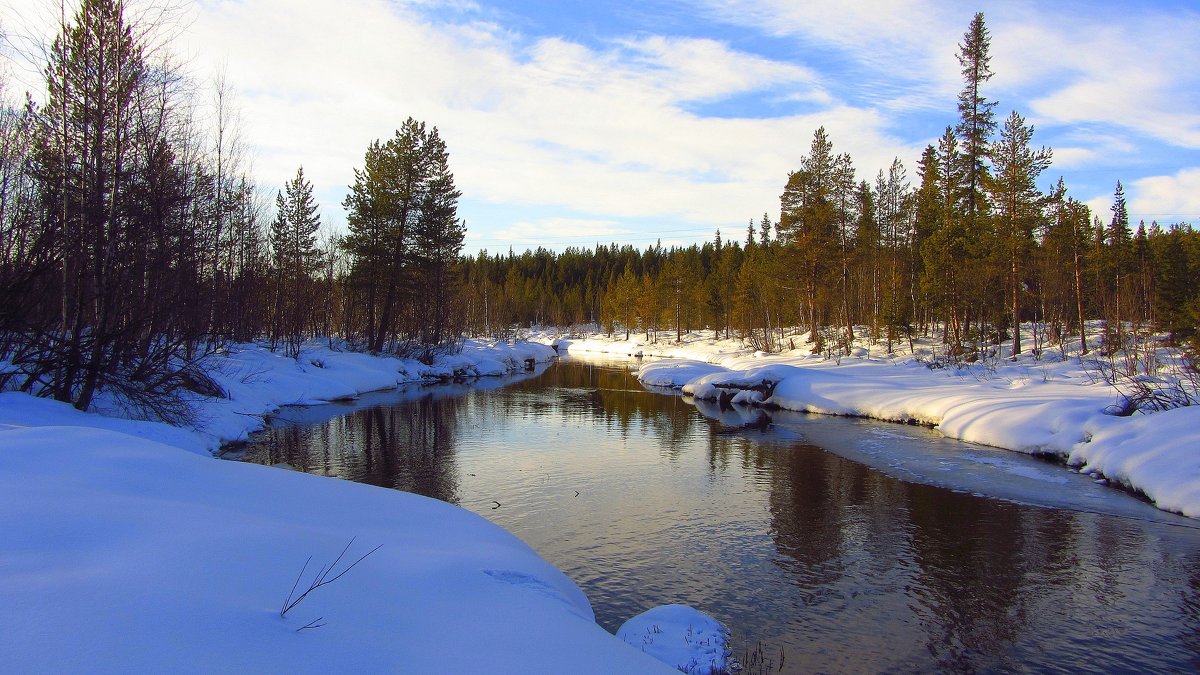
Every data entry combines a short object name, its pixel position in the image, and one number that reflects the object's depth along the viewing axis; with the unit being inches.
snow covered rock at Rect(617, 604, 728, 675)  206.2
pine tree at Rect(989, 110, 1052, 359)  1086.4
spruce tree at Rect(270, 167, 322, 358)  1280.8
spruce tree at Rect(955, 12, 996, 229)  1278.3
